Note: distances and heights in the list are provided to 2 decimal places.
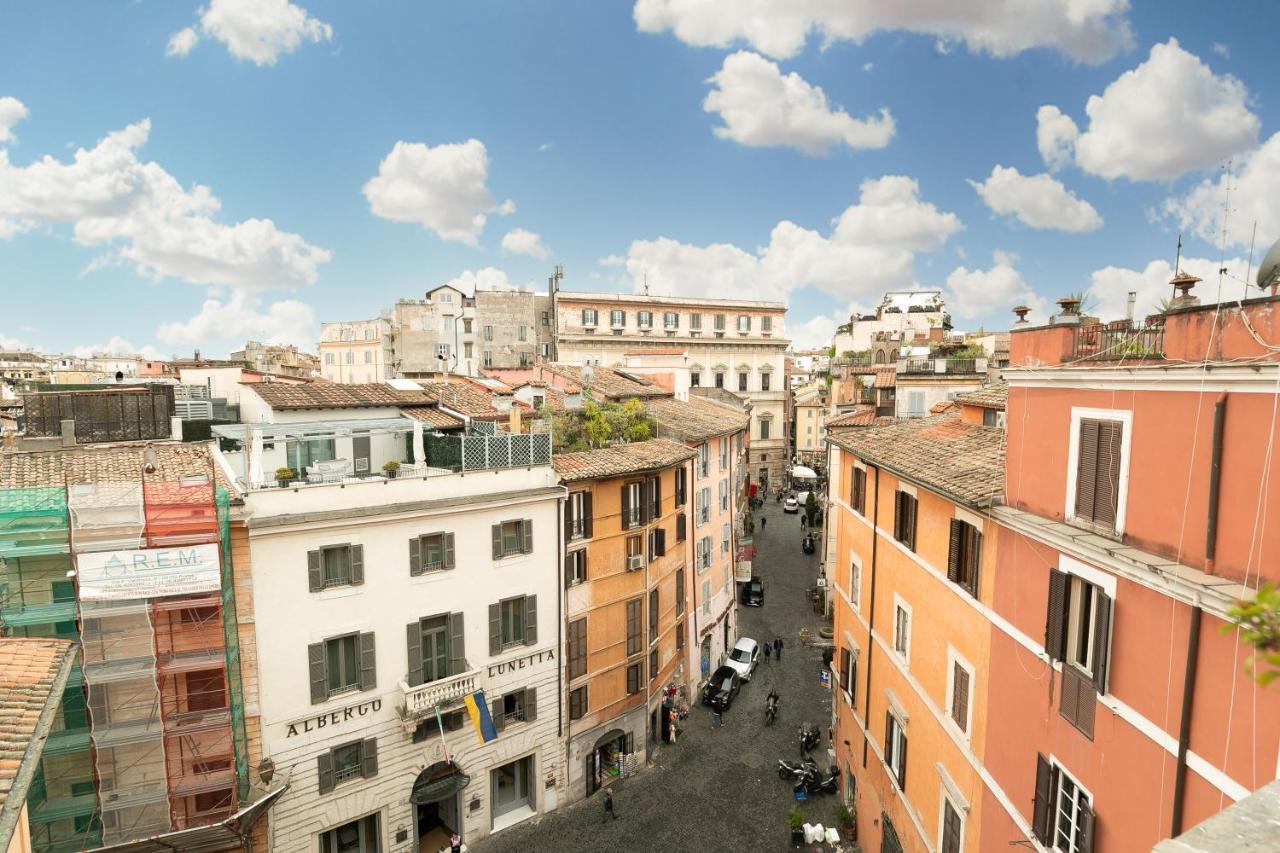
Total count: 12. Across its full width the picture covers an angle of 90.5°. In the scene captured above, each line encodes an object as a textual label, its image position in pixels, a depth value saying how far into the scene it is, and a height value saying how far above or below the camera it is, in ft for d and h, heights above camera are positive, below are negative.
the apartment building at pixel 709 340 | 222.89 +6.07
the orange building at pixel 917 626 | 47.62 -24.85
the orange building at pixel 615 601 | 81.66 -33.03
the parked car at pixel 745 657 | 114.52 -55.74
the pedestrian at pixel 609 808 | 79.92 -56.80
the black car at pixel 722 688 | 105.40 -56.57
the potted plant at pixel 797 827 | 73.87 -54.48
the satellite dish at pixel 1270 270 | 24.75 +3.51
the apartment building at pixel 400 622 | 62.54 -28.62
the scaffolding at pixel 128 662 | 52.29 -26.55
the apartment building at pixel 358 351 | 218.79 +1.55
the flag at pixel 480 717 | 70.28 -40.15
